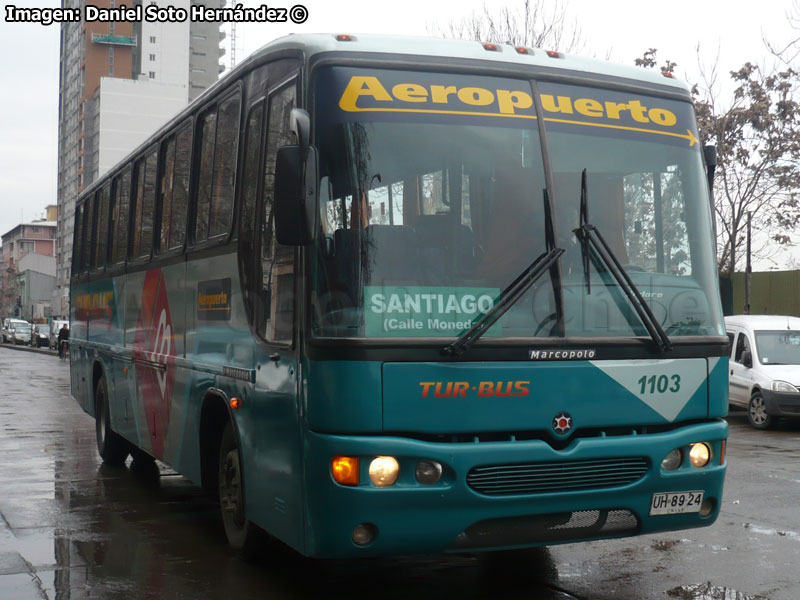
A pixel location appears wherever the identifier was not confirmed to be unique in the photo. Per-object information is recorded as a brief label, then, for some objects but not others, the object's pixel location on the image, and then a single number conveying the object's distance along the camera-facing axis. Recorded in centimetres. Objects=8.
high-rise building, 11256
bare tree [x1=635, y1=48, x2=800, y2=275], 3000
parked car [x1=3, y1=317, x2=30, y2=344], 7756
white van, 1648
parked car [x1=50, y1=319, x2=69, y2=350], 6144
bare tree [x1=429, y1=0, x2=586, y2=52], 2877
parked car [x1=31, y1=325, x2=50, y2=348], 6781
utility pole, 2697
